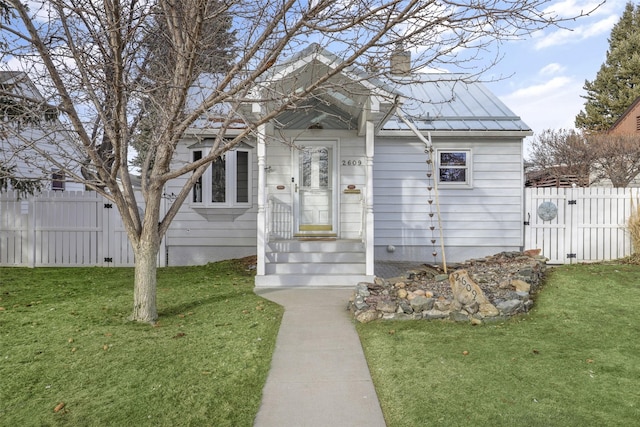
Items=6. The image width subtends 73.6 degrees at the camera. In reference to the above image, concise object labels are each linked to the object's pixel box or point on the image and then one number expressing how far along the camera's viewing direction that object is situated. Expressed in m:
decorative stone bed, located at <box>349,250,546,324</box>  5.51
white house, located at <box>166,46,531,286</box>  9.90
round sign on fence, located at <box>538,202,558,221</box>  9.96
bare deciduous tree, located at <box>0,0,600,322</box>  4.24
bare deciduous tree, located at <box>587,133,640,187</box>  16.58
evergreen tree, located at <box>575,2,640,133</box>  28.28
